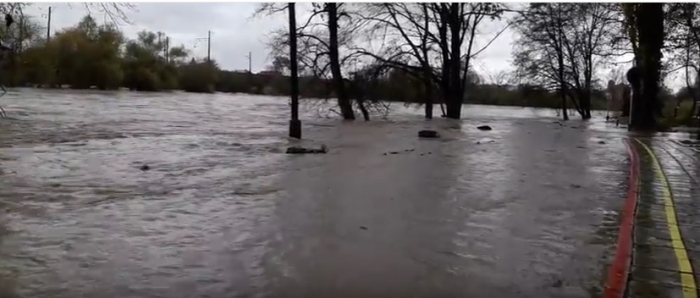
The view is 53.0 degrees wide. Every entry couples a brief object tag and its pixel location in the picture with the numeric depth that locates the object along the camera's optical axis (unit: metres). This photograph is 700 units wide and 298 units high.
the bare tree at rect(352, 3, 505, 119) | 36.06
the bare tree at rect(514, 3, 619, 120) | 44.06
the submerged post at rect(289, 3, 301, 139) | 19.30
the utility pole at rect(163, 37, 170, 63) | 82.62
